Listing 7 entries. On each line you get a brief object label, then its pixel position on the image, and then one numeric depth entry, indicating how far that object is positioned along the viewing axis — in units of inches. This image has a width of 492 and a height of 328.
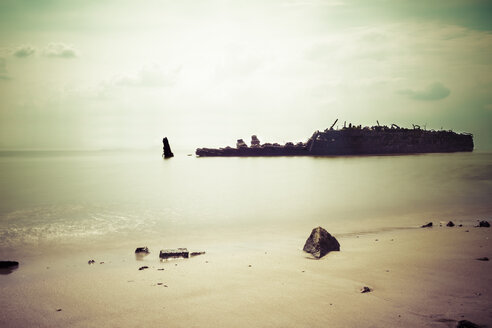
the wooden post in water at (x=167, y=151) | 2779.3
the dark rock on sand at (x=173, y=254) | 240.6
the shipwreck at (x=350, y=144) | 2395.4
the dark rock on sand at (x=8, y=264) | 229.0
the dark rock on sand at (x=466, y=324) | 123.4
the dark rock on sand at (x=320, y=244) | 230.4
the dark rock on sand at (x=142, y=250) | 259.9
